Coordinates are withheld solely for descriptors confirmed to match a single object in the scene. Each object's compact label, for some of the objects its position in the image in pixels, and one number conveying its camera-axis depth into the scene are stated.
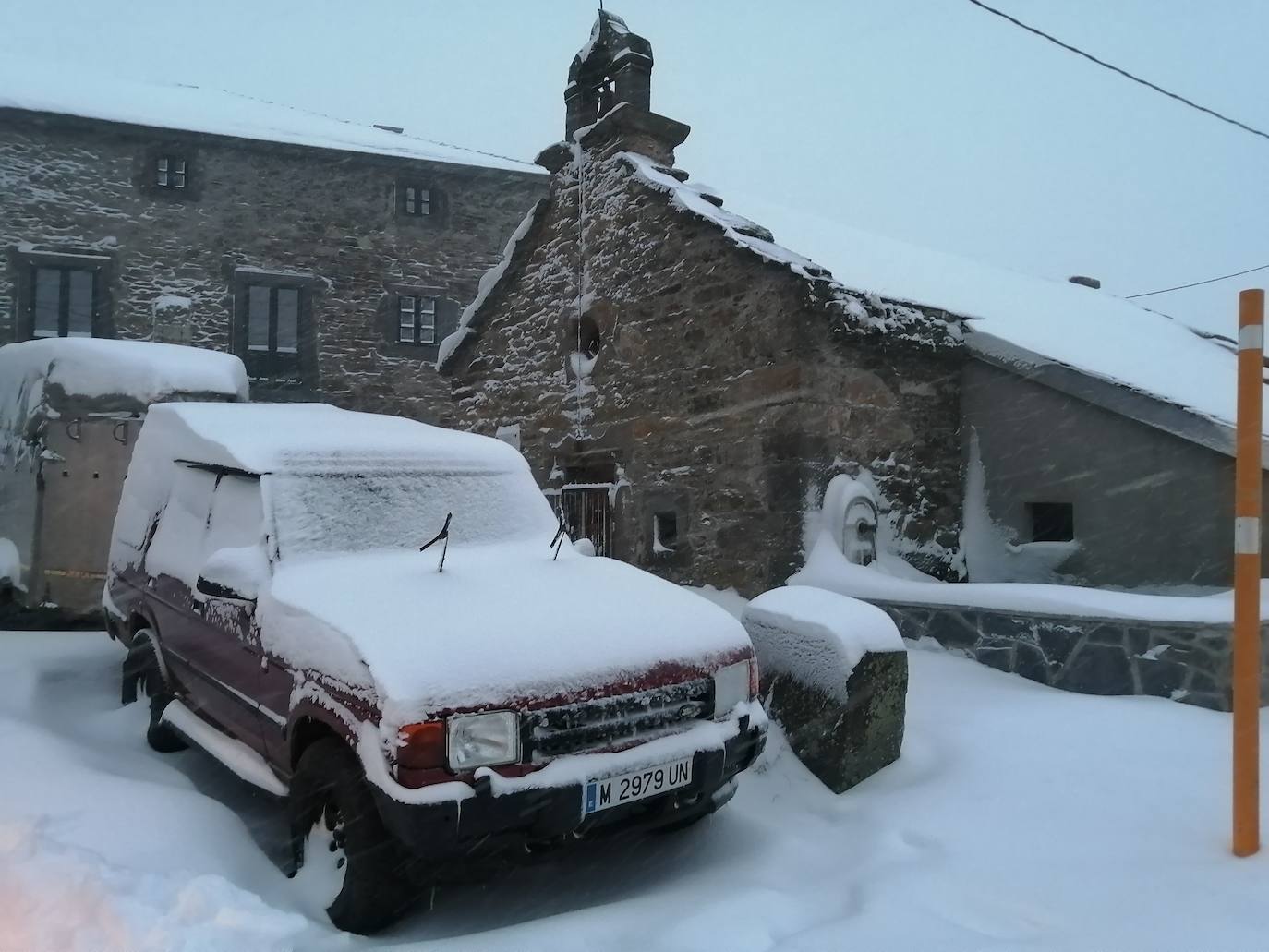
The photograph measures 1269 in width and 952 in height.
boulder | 4.33
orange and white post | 3.18
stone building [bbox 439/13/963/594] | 7.92
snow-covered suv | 2.93
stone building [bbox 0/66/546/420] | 18.41
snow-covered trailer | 7.49
